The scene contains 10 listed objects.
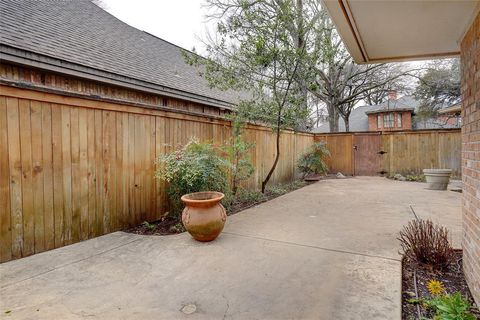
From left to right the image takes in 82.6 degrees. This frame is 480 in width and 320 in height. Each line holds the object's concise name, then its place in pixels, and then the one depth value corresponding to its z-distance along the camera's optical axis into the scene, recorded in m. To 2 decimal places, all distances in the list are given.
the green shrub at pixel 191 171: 3.78
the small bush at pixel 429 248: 2.53
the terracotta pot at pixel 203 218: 3.15
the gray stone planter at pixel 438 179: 7.06
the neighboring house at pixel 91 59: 3.98
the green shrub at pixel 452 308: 1.65
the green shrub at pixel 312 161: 9.12
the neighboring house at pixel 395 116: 20.09
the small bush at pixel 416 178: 9.18
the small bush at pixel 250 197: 5.90
